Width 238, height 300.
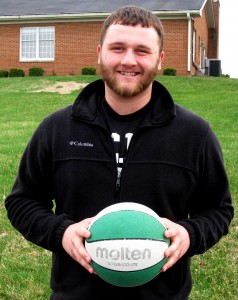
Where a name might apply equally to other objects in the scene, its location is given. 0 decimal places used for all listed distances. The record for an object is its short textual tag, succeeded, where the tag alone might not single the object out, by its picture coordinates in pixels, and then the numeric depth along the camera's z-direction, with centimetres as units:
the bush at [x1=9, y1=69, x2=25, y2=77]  3183
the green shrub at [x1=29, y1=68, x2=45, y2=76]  3150
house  3039
